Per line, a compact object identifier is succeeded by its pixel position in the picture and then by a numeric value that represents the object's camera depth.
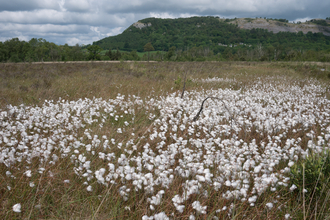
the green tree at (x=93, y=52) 68.22
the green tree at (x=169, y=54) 63.47
